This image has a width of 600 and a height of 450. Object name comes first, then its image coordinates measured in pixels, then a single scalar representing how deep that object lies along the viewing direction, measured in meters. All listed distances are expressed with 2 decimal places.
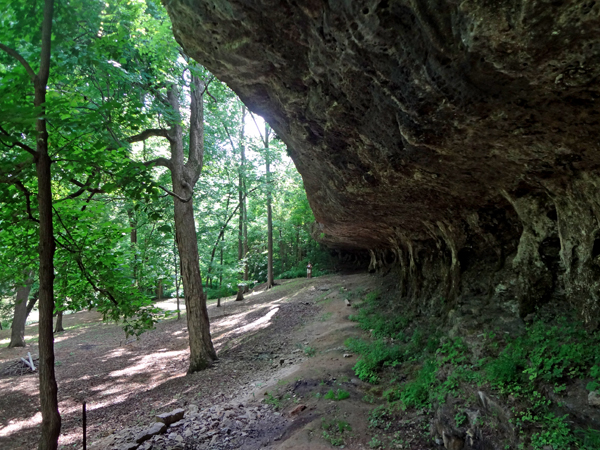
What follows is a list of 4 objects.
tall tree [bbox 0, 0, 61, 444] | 3.43
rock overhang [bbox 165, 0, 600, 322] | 2.71
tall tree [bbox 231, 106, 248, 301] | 17.56
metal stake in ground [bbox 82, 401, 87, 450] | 4.57
